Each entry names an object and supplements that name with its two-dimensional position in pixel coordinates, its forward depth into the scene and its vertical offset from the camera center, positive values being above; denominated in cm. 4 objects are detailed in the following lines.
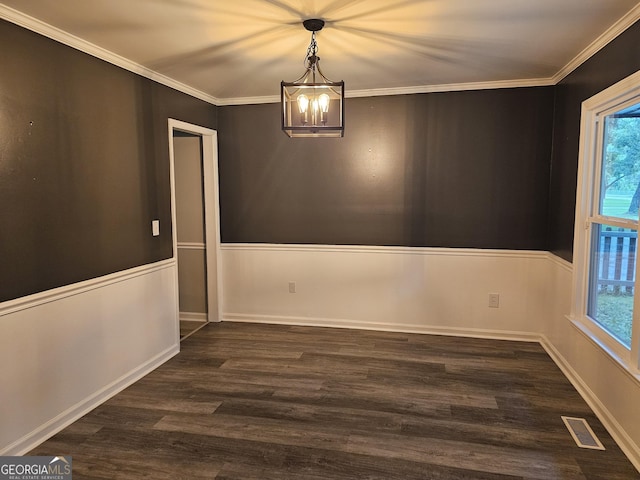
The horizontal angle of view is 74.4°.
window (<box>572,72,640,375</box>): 247 -17
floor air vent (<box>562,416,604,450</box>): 242 -141
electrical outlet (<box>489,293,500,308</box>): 414 -100
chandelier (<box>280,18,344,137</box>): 238 +52
